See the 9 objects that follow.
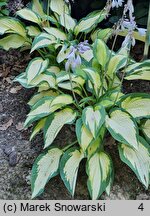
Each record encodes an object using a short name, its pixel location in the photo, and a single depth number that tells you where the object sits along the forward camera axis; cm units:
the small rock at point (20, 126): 277
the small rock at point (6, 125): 278
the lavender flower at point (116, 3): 223
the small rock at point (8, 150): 262
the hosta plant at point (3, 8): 300
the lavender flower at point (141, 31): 219
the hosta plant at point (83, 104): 232
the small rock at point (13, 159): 256
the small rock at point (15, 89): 303
